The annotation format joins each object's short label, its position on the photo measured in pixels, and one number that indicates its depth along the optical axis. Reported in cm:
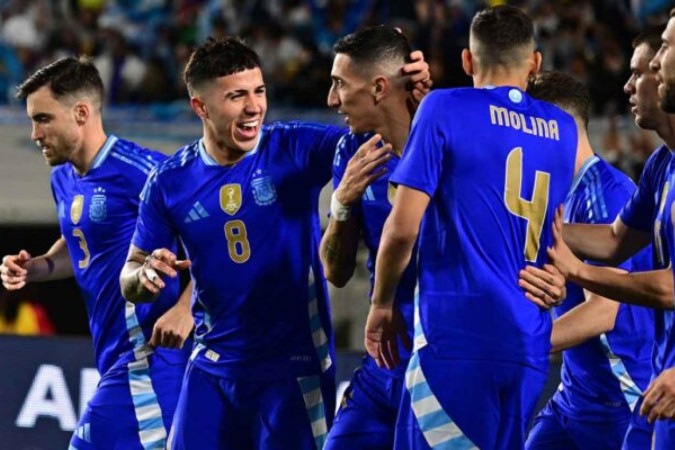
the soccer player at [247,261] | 1266
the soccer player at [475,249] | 1059
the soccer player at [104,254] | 1449
